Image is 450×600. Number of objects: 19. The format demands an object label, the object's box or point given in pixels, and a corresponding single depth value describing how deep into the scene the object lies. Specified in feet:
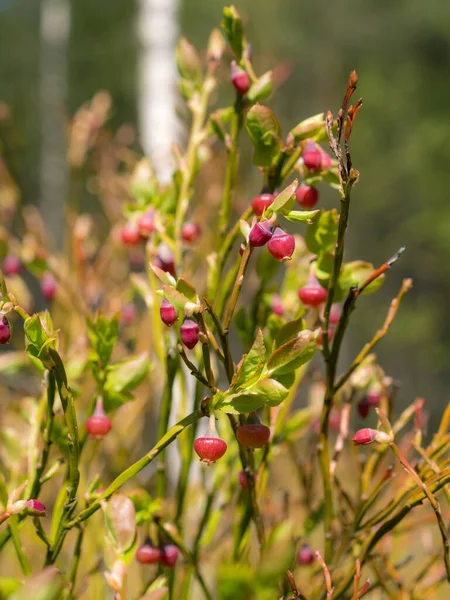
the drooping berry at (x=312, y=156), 1.11
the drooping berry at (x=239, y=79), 1.18
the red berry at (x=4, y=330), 1.04
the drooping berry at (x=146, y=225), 1.26
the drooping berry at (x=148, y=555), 1.16
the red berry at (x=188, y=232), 1.31
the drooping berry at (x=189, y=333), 1.04
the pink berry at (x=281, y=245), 1.04
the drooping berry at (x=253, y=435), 1.05
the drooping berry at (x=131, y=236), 1.28
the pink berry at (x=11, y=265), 1.61
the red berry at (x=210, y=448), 1.05
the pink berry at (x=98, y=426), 1.14
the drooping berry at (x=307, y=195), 1.15
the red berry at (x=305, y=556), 1.29
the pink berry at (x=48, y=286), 1.54
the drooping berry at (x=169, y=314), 1.05
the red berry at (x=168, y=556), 1.17
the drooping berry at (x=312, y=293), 1.14
